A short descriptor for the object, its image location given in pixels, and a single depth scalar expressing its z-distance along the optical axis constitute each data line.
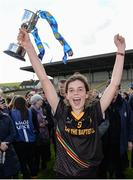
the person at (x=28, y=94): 4.87
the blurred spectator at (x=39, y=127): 3.26
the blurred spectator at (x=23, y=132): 2.99
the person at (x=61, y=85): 2.79
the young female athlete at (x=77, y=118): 1.23
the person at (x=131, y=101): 3.17
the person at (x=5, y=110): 3.23
